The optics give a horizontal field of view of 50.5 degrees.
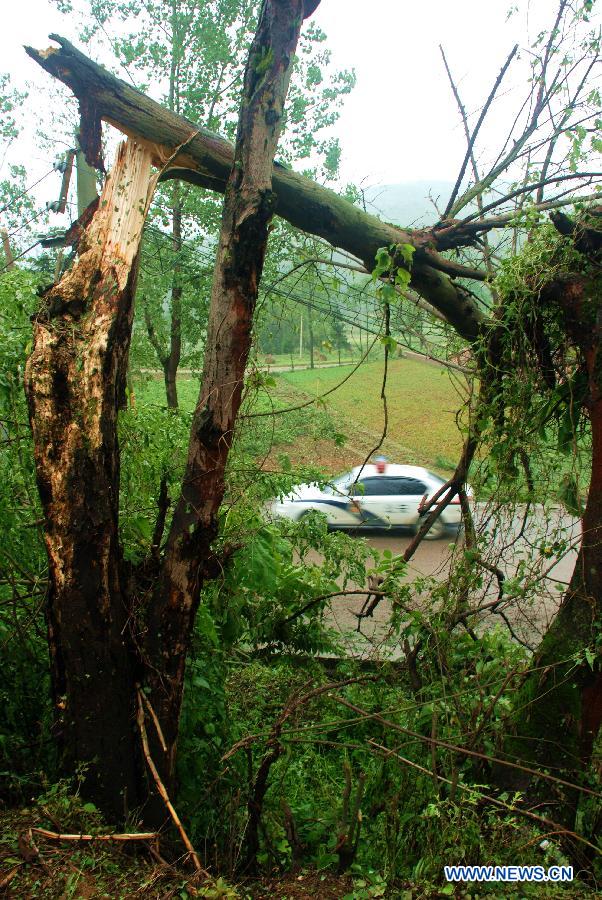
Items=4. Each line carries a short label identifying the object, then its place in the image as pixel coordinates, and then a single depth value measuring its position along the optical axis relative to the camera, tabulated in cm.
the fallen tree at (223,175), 323
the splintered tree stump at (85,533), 281
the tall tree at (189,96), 1133
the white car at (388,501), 1038
